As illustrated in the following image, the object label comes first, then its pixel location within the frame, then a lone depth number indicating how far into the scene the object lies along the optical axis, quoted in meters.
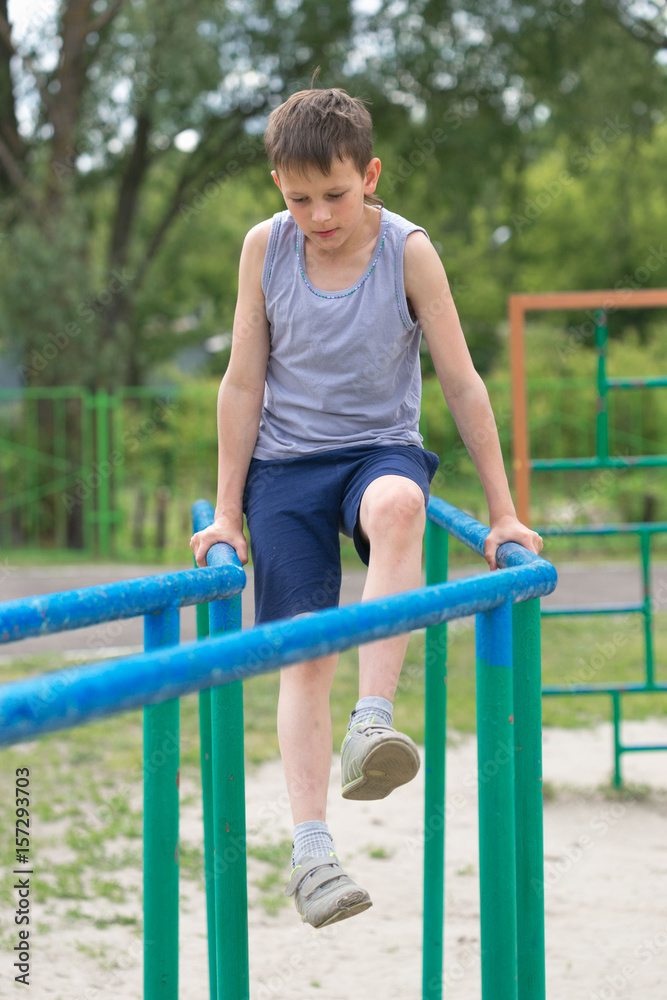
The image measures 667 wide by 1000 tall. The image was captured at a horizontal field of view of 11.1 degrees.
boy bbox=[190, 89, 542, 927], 4.50
